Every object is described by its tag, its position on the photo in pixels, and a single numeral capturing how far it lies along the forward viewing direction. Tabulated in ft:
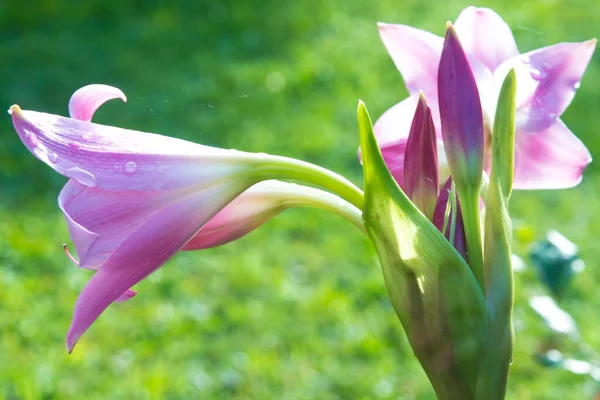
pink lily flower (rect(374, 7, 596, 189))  3.90
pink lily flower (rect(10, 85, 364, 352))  3.71
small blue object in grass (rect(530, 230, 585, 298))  4.74
